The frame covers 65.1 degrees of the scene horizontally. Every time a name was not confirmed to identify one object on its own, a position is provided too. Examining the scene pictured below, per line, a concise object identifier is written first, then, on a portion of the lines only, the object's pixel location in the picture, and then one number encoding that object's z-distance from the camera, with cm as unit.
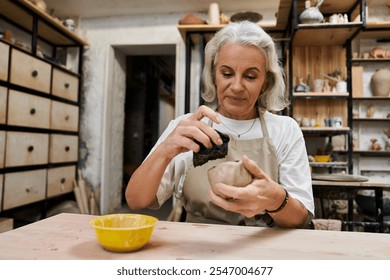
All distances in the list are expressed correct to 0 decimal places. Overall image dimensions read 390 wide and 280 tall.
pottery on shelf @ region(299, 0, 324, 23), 328
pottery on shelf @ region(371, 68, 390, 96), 387
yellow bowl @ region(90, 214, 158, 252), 77
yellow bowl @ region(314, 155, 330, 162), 359
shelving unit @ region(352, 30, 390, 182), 405
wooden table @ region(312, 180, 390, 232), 263
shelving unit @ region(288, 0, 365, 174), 353
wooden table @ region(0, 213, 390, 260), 80
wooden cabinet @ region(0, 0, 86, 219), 297
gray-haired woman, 103
